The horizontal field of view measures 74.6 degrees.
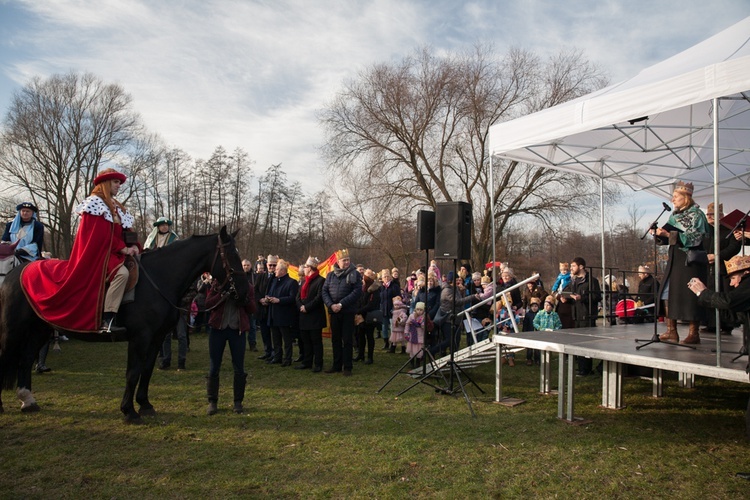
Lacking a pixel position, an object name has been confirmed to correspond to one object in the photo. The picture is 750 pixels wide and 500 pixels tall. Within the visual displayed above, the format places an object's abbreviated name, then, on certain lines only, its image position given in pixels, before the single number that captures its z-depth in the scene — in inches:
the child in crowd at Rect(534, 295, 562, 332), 346.6
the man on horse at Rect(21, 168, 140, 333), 202.5
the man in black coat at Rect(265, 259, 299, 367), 366.3
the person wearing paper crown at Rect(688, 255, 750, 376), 154.8
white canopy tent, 195.2
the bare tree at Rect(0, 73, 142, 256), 1089.4
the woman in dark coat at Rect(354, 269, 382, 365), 399.5
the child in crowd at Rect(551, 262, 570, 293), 389.4
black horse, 210.7
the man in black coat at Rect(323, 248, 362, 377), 338.0
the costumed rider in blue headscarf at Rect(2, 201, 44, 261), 289.7
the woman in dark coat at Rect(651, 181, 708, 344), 197.0
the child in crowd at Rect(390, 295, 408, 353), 409.1
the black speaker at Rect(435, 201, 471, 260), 263.3
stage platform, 181.3
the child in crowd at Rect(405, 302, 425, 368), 378.6
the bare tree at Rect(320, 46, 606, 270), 895.1
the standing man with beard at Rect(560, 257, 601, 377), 345.4
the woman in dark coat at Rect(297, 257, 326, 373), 351.3
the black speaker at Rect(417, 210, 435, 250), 277.6
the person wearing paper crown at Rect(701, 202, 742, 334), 224.7
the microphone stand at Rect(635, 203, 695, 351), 213.6
